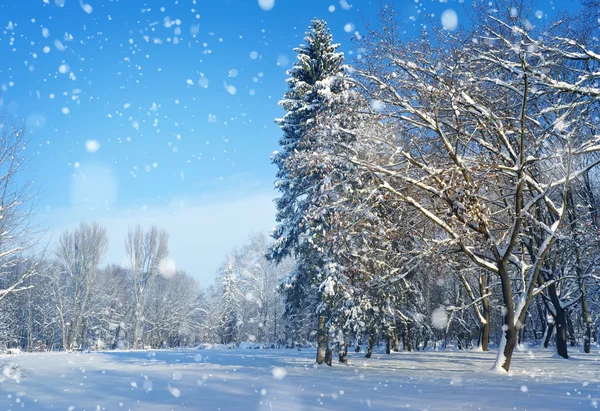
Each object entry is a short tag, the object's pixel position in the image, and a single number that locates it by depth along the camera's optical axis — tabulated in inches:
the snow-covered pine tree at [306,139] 657.6
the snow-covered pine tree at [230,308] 1963.2
